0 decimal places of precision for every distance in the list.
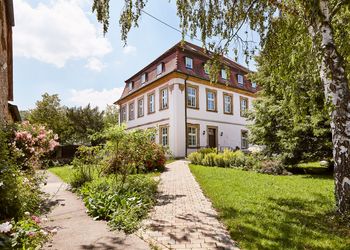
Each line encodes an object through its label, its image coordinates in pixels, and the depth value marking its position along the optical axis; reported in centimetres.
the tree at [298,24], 476
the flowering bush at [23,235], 286
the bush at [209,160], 1582
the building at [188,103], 2064
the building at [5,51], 913
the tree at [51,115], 2989
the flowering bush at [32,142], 767
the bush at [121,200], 493
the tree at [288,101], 567
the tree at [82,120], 3266
